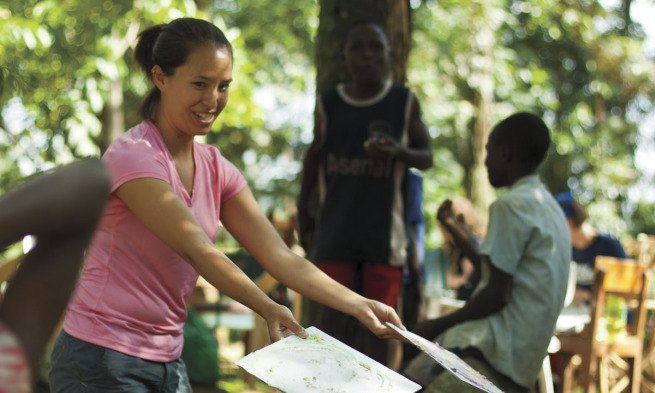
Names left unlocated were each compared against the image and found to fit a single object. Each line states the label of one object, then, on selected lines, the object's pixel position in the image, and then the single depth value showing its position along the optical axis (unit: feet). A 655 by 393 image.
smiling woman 7.31
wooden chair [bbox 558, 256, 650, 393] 18.84
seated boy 10.98
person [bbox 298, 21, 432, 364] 14.01
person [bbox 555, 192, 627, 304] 22.81
